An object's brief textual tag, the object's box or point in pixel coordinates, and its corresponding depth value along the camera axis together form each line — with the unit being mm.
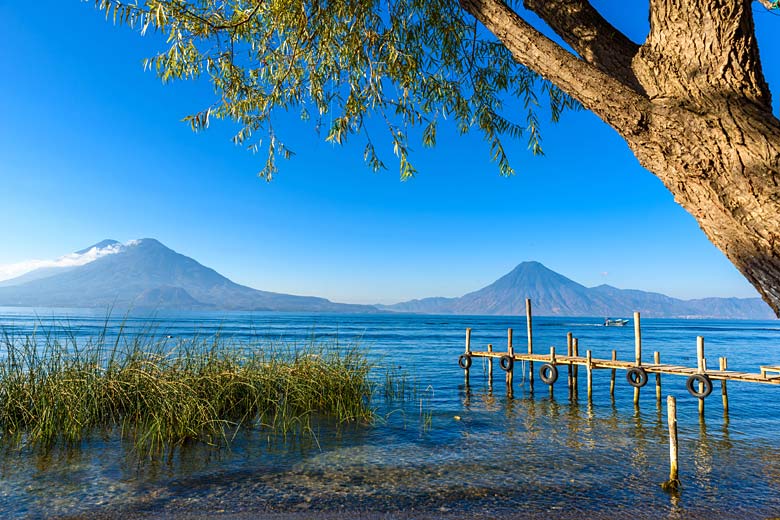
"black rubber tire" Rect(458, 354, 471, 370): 21112
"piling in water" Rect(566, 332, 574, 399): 18344
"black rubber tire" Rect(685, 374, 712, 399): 14383
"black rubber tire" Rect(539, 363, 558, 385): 18125
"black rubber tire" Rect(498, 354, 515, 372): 19827
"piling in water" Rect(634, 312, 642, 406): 16717
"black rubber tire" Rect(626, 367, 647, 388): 16227
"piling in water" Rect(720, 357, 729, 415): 15548
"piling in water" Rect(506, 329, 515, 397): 19478
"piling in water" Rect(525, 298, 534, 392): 19839
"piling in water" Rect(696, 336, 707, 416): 14929
